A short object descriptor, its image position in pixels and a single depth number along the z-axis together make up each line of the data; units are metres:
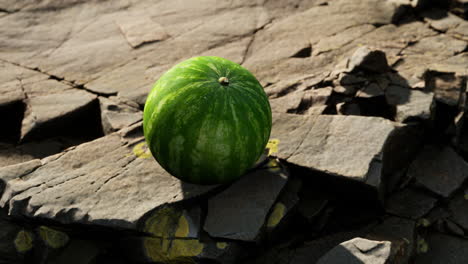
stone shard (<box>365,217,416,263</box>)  2.72
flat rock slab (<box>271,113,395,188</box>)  3.04
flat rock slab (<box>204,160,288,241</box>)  2.80
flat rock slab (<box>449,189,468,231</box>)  3.21
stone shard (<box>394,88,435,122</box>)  3.47
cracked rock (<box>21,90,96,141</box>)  3.75
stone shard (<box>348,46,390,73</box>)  3.89
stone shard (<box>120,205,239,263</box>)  2.76
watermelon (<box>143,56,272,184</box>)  2.65
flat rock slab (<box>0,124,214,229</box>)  2.87
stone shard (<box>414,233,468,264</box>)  3.00
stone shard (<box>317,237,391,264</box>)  2.59
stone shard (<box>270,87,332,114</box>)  3.71
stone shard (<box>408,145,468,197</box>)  3.38
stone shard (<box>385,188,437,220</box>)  3.21
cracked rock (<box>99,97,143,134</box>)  3.75
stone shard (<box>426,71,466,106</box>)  3.69
